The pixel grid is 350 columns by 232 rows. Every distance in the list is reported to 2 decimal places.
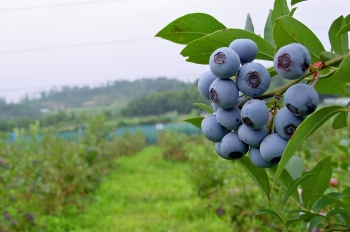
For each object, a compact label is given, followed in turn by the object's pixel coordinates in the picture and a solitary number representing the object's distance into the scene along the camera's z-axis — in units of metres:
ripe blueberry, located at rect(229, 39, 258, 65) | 0.44
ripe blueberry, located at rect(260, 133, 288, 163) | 0.43
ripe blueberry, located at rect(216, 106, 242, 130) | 0.46
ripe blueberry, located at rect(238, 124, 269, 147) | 0.45
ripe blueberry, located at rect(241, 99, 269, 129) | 0.42
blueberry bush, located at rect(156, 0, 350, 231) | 0.40
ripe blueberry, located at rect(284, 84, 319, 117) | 0.40
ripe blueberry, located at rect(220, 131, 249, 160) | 0.48
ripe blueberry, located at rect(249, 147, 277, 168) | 0.47
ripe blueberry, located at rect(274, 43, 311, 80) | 0.39
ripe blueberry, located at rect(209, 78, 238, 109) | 0.43
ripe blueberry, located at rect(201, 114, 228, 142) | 0.49
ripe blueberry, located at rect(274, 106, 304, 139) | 0.42
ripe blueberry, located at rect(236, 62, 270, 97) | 0.42
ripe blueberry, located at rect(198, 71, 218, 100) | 0.48
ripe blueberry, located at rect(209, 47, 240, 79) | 0.42
